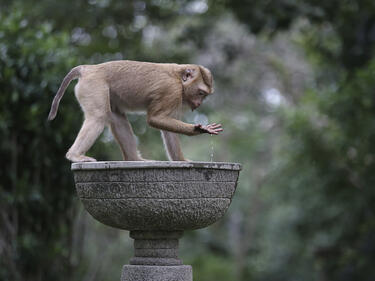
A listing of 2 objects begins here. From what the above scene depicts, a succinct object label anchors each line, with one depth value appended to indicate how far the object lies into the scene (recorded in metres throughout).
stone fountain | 6.94
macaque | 7.50
